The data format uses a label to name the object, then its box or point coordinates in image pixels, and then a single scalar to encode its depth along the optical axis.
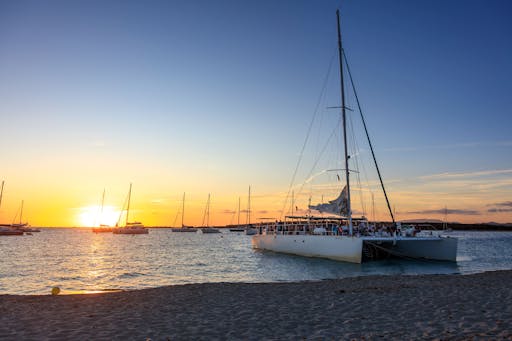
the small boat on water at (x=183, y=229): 139.95
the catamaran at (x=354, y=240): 26.80
